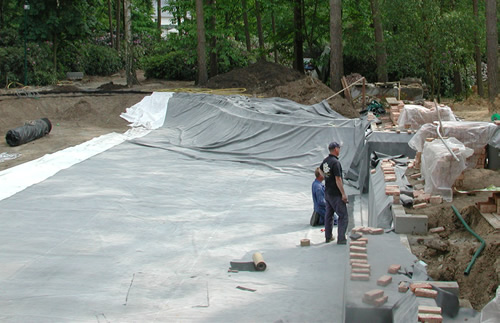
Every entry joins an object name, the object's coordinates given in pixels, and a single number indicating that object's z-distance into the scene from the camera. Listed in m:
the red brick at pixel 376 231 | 7.45
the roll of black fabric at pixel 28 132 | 18.94
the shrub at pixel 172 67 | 33.28
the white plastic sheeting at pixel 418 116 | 13.90
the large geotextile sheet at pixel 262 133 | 16.94
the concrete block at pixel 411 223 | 7.67
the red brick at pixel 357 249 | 6.65
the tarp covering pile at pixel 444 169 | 8.91
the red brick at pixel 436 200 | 8.77
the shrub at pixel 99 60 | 37.76
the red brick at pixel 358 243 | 6.84
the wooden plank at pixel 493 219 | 7.15
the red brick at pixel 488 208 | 7.68
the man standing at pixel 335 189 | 9.54
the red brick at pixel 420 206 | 8.53
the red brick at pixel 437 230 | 7.65
